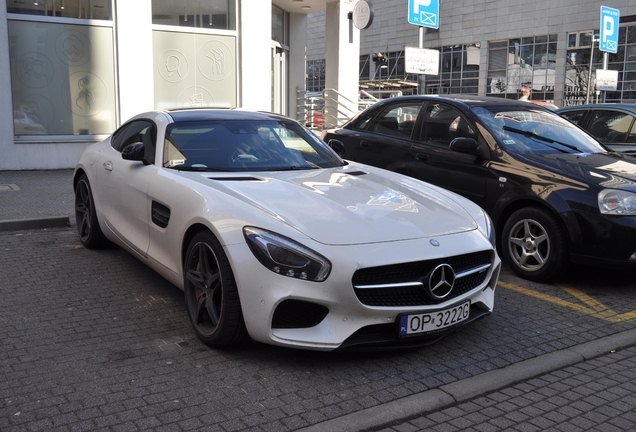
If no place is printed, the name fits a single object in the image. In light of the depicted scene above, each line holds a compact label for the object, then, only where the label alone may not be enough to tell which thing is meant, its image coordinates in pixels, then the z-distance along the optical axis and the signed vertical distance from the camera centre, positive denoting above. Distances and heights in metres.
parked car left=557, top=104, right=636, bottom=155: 8.13 -0.20
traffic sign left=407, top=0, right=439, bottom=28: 13.68 +2.01
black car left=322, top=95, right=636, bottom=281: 5.20 -0.59
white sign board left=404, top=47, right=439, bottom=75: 13.40 +0.94
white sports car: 3.49 -0.81
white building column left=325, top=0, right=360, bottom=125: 18.08 +1.30
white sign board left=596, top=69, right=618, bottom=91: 19.81 +0.85
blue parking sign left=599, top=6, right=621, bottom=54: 20.33 +2.51
